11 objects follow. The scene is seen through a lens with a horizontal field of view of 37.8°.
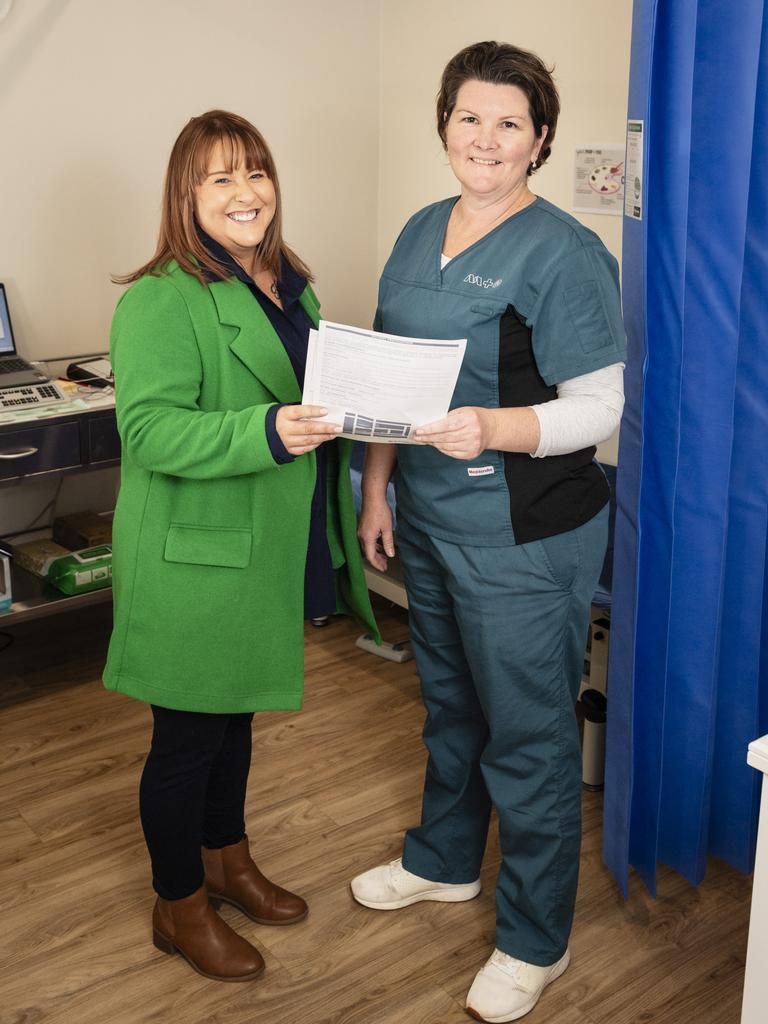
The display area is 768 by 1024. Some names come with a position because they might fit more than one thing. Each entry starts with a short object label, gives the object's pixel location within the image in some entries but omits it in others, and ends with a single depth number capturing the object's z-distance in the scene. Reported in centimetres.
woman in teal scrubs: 163
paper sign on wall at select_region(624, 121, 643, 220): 174
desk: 265
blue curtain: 173
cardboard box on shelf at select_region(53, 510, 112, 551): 304
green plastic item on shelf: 290
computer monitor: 293
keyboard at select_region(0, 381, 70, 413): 271
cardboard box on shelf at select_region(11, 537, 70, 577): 294
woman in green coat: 158
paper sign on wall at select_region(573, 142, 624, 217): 286
